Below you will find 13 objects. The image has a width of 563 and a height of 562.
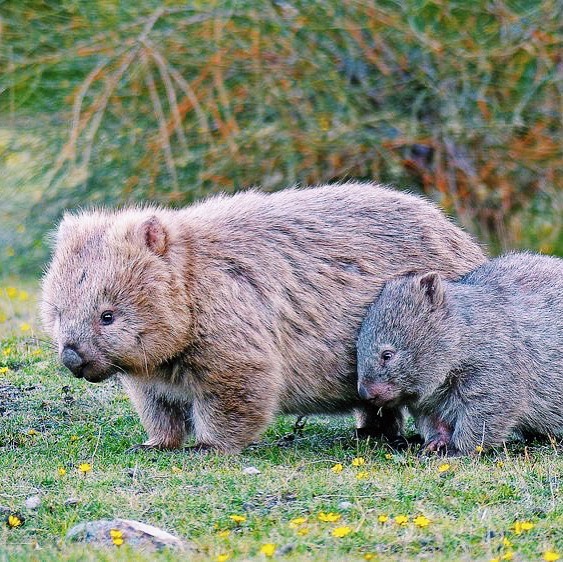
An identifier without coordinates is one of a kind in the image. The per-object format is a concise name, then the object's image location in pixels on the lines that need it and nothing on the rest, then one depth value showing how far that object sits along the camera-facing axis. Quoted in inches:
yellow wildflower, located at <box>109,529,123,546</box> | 400.2
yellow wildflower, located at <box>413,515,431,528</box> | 418.0
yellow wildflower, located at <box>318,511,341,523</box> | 426.2
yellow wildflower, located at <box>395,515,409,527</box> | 420.2
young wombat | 536.1
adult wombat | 516.1
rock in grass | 402.0
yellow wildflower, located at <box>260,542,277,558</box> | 386.0
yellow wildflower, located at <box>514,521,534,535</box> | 411.8
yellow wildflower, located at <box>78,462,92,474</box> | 492.0
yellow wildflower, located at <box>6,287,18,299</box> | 980.6
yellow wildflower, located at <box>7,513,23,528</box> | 430.6
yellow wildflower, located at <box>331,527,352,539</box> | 406.8
